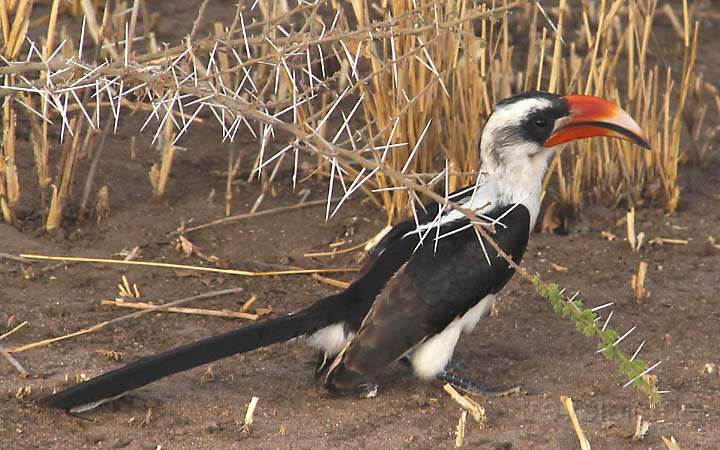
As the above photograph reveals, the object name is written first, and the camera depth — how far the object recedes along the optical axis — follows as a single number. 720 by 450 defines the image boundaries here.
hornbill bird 7.04
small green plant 5.67
